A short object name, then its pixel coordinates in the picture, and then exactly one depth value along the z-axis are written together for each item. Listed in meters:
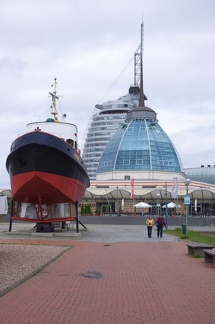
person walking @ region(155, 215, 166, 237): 31.02
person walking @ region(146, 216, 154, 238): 30.91
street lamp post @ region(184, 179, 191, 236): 31.72
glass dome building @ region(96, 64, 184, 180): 103.75
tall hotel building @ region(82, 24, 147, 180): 157.62
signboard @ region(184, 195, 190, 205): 31.71
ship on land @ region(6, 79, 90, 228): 28.19
